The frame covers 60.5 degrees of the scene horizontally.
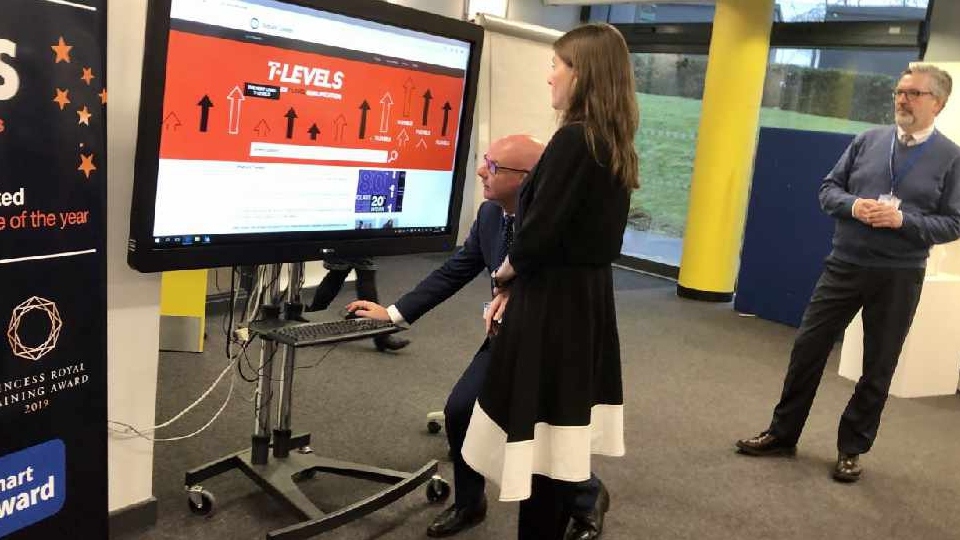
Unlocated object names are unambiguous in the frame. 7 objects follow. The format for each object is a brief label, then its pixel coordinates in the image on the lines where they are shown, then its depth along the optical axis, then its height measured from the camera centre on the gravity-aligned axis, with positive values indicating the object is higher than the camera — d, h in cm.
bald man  233 -48
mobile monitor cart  231 -103
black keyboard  208 -51
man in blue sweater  302 -17
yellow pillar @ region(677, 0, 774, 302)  603 +21
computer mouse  232 -50
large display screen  181 +0
